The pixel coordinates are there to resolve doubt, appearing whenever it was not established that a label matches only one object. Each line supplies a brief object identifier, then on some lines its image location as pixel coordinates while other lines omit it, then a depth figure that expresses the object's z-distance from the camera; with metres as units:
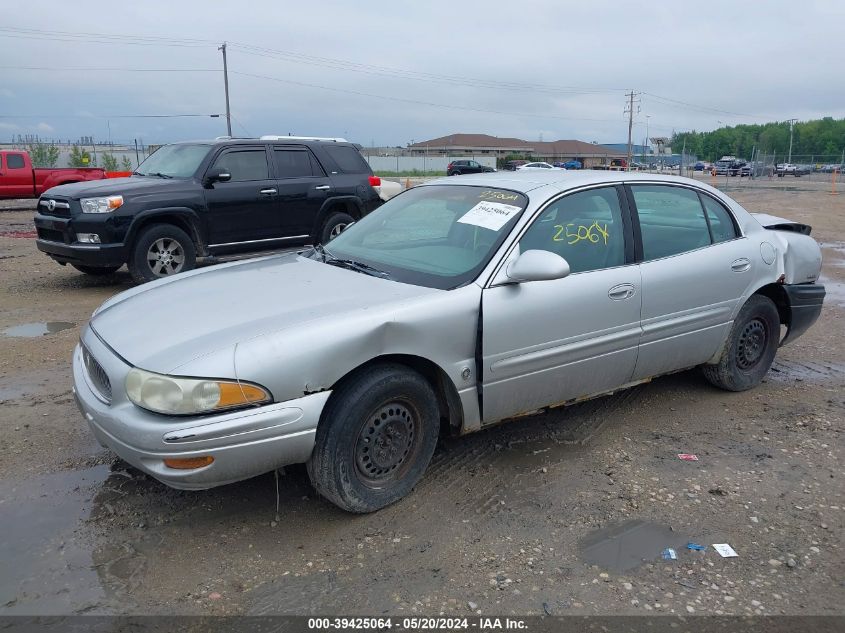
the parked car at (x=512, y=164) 64.44
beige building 93.69
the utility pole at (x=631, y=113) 87.07
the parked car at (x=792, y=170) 59.25
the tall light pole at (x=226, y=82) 48.16
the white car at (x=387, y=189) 10.75
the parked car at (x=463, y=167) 46.95
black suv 8.03
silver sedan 2.96
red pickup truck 20.08
